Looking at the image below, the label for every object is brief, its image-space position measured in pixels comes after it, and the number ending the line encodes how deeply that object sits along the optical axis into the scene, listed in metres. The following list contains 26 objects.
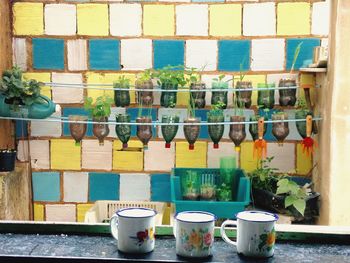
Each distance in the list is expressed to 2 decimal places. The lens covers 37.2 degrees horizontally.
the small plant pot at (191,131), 3.02
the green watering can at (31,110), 3.10
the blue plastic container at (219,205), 2.90
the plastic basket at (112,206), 3.28
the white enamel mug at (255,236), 1.29
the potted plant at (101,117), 3.07
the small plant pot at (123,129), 3.06
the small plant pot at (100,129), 3.07
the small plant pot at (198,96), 3.10
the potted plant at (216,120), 3.01
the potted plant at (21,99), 3.05
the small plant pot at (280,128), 3.04
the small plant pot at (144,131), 3.03
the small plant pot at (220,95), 3.11
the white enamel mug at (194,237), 1.29
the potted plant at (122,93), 3.15
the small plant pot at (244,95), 3.10
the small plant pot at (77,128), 3.09
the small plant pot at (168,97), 3.11
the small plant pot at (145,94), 3.13
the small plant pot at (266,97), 3.12
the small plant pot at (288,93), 3.10
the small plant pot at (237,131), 3.02
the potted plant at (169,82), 3.10
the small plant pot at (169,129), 3.01
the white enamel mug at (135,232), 1.31
